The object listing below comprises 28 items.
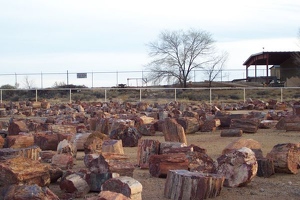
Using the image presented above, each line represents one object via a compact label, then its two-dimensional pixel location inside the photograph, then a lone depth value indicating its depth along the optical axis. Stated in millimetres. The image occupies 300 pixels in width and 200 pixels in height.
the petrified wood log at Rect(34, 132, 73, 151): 10266
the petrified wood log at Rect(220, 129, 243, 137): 12643
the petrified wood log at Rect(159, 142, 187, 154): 7960
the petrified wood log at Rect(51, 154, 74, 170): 7719
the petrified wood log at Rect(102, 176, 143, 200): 5516
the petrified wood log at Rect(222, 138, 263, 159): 8089
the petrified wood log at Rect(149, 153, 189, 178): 7012
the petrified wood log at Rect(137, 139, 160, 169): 8025
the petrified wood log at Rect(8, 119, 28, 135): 12289
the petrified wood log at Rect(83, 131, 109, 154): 8984
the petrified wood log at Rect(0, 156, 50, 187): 6117
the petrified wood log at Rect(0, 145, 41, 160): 7627
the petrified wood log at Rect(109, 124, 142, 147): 11055
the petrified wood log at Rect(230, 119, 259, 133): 13531
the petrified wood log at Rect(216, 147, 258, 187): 6566
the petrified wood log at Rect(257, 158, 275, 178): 7234
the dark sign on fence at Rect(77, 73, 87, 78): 50541
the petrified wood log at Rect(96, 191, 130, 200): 4711
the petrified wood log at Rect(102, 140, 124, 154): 8375
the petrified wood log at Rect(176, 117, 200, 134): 13578
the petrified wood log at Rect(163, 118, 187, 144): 10722
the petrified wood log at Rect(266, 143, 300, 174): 7391
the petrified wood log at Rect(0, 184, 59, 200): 5113
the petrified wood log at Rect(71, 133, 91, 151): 9852
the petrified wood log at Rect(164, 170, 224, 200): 5766
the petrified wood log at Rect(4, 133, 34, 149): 9969
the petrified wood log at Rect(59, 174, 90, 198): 6074
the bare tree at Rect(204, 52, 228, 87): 52534
